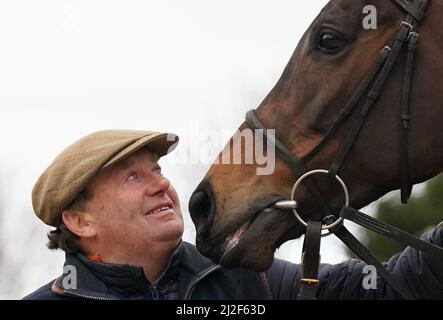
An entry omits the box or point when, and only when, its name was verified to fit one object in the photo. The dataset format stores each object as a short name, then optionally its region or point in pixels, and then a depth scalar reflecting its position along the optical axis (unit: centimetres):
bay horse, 340
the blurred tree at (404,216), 1048
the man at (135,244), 345
